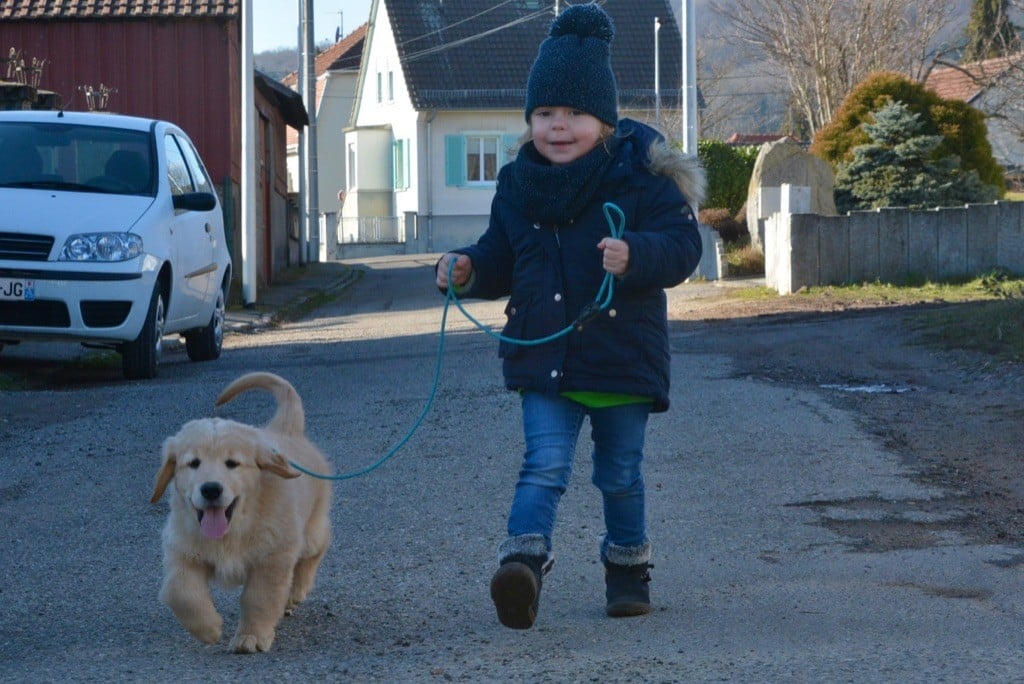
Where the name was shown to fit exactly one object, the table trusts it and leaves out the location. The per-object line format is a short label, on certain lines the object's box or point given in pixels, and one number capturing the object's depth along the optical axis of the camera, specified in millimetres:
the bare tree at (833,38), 36125
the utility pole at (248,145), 19656
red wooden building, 21219
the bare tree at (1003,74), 27281
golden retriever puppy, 4242
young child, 4531
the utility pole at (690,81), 23125
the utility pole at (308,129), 34531
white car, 10047
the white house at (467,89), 48781
